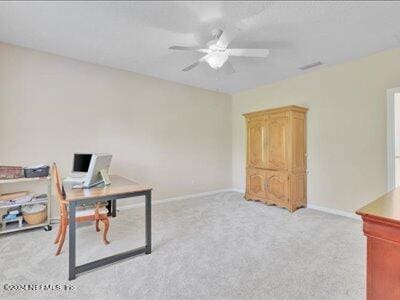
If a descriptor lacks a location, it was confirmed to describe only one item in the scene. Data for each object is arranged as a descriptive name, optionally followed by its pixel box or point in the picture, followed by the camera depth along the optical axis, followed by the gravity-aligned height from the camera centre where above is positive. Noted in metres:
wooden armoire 3.99 -0.05
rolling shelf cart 2.87 -0.69
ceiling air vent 3.69 +1.53
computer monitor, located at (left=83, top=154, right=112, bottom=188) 2.48 -0.21
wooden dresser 1.00 -0.45
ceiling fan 2.39 +1.19
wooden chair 2.36 -0.69
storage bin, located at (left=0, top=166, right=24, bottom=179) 2.93 -0.26
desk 2.00 -0.45
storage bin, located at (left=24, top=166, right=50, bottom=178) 3.02 -0.27
